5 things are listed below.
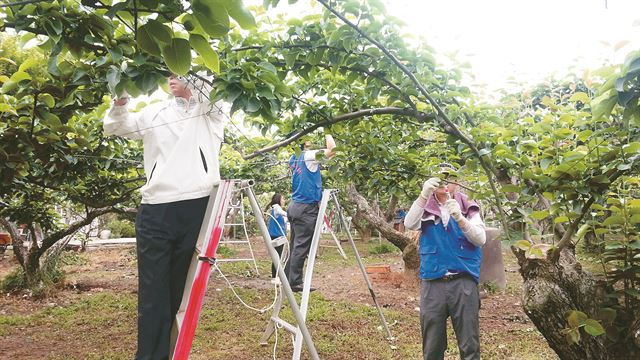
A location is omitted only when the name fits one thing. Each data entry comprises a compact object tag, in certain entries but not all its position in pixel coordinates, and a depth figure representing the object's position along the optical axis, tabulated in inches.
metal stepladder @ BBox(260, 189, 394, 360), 133.4
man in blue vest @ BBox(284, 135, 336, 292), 202.7
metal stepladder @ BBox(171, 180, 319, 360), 89.7
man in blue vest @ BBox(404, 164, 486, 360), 116.0
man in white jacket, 92.9
